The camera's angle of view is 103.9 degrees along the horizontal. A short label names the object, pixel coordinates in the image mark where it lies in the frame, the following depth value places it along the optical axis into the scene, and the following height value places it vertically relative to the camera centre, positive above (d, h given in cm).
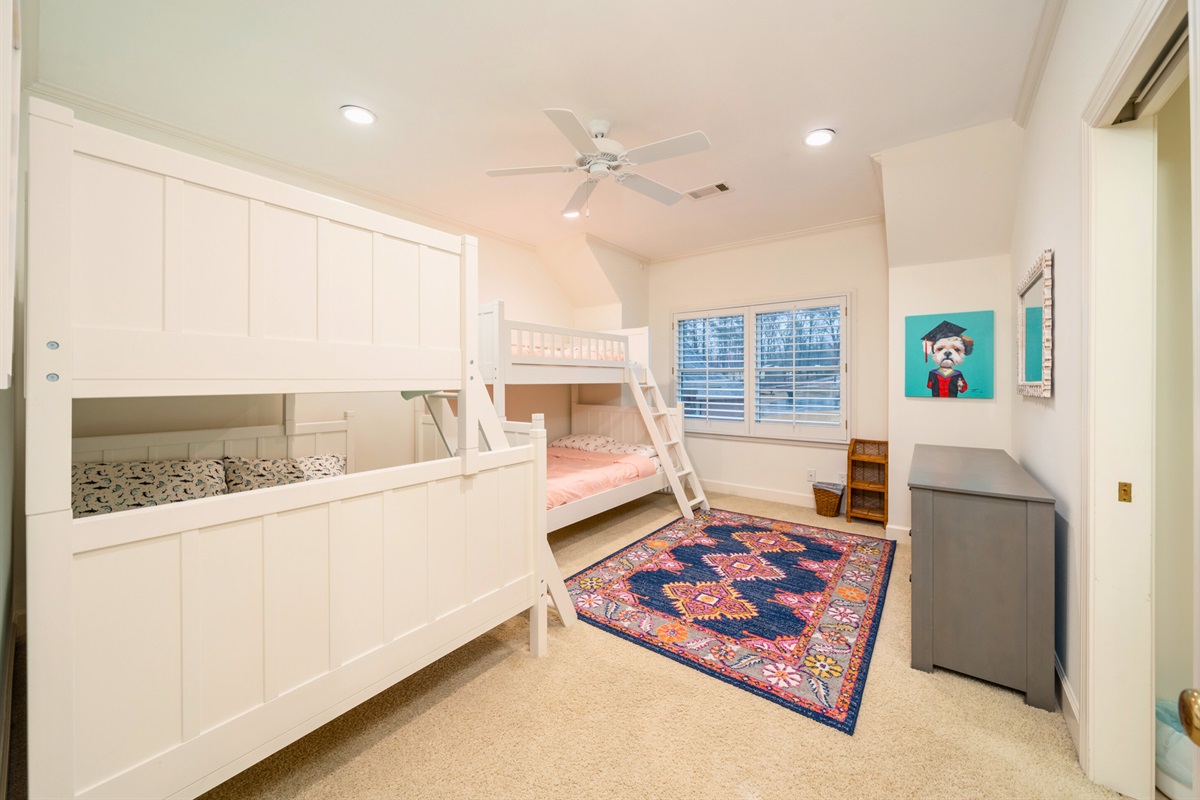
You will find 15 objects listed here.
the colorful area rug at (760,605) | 196 -112
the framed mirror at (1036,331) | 195 +33
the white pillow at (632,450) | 435 -46
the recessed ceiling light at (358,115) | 246 +153
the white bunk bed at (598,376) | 316 +20
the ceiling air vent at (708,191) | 344 +157
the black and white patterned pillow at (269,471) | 246 -38
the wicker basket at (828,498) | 410 -85
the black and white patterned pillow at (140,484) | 205 -39
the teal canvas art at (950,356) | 329 +33
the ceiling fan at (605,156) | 220 +128
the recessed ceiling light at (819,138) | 271 +155
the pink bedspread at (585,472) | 329 -57
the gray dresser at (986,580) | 178 -71
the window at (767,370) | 439 +32
